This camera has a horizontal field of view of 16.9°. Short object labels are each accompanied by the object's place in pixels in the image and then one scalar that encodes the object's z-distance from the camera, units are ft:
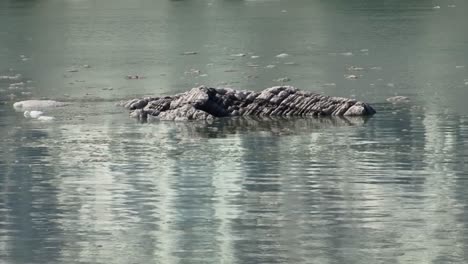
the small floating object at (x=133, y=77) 121.29
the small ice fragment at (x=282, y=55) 141.69
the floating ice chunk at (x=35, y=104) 99.36
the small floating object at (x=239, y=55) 143.43
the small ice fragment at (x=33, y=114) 94.58
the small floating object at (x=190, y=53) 148.25
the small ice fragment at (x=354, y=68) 124.57
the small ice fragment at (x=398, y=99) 100.32
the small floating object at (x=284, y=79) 116.06
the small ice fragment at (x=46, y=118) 92.99
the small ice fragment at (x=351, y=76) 116.78
